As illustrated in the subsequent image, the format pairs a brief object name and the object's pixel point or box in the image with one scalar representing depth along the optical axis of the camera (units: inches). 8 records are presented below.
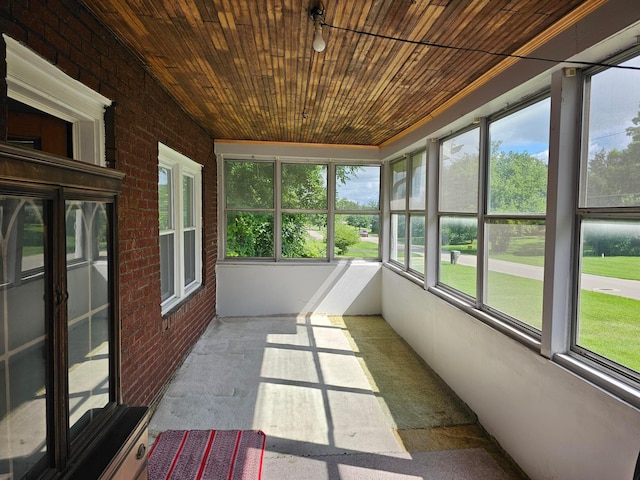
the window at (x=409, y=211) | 181.3
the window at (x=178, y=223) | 148.5
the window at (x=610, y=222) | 69.7
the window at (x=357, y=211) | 237.5
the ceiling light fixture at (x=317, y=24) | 77.0
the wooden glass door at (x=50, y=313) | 37.4
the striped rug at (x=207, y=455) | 91.7
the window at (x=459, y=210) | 131.0
